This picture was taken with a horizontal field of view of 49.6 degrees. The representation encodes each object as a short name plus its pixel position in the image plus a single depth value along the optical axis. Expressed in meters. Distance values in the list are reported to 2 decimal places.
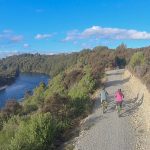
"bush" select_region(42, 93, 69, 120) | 10.01
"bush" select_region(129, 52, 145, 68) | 21.53
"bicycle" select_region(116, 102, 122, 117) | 9.43
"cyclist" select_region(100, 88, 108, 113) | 10.05
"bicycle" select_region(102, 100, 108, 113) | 10.03
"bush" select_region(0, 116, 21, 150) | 7.73
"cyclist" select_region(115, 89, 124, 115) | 9.56
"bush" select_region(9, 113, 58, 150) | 7.41
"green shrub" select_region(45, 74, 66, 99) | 17.95
